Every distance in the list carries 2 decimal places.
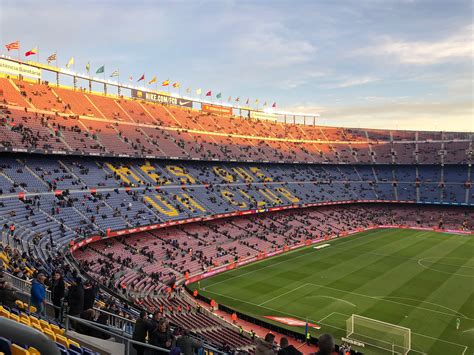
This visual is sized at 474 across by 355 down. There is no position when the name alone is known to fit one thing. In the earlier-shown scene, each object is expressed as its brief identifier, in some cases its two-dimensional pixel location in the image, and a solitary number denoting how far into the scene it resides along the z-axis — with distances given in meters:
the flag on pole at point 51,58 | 58.16
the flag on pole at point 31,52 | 55.31
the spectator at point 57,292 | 12.00
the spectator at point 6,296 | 11.04
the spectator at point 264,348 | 7.27
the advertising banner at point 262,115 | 102.83
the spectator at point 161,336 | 8.41
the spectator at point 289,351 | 6.57
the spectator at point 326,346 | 5.89
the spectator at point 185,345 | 8.15
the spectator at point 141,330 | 8.73
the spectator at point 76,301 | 10.78
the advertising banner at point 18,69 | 56.53
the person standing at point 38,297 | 11.43
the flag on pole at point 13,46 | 51.56
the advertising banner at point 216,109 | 89.39
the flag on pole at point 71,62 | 62.99
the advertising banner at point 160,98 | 75.94
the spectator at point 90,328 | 9.56
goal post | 27.73
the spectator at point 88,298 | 11.41
